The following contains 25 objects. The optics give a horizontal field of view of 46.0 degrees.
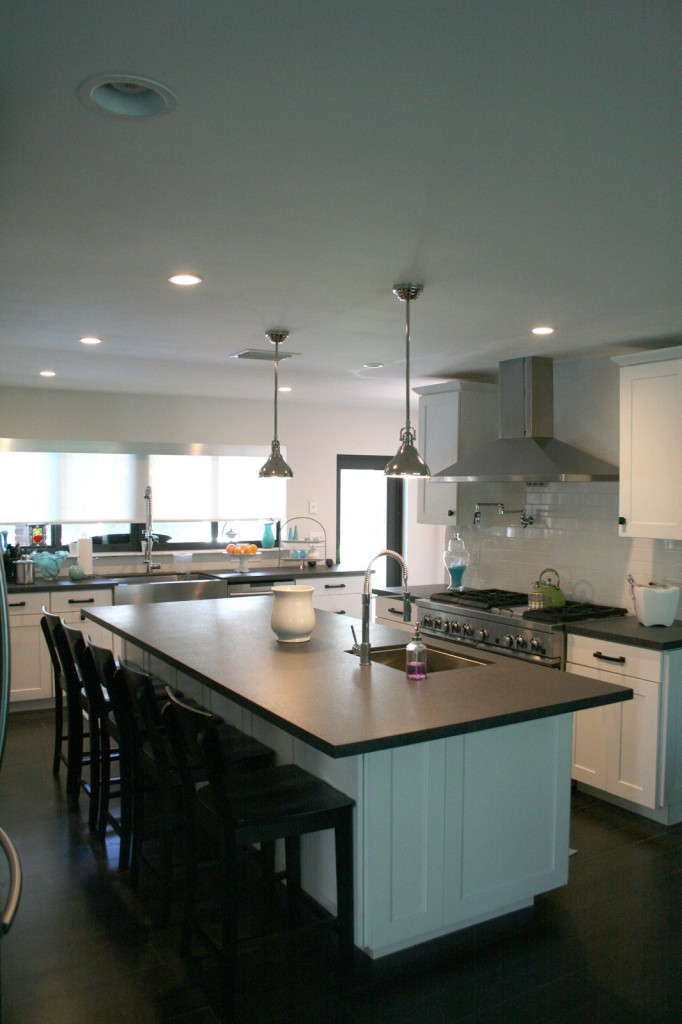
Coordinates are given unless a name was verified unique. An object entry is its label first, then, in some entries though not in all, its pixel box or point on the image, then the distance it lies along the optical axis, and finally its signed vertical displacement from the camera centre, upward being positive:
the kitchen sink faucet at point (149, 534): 6.66 -0.23
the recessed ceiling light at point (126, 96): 1.63 +0.86
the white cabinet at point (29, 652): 5.63 -1.03
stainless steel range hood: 4.68 +0.40
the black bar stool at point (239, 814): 2.38 -0.93
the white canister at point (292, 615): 3.56 -0.48
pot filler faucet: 5.44 -0.02
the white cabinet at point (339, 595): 6.68 -0.73
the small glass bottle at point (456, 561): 5.85 -0.38
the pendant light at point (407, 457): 3.23 +0.21
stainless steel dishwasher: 6.25 -0.63
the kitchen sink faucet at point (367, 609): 3.07 -0.39
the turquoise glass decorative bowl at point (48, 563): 6.04 -0.43
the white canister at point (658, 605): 4.19 -0.49
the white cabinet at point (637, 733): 3.85 -1.10
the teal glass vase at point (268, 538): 7.25 -0.28
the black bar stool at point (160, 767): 2.88 -0.98
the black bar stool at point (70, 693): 4.00 -0.95
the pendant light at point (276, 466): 4.33 +0.22
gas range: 4.36 -0.67
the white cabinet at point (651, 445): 4.17 +0.35
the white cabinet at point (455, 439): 5.66 +0.51
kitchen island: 2.48 -0.89
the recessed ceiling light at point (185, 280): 3.10 +0.89
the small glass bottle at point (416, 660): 2.92 -0.56
